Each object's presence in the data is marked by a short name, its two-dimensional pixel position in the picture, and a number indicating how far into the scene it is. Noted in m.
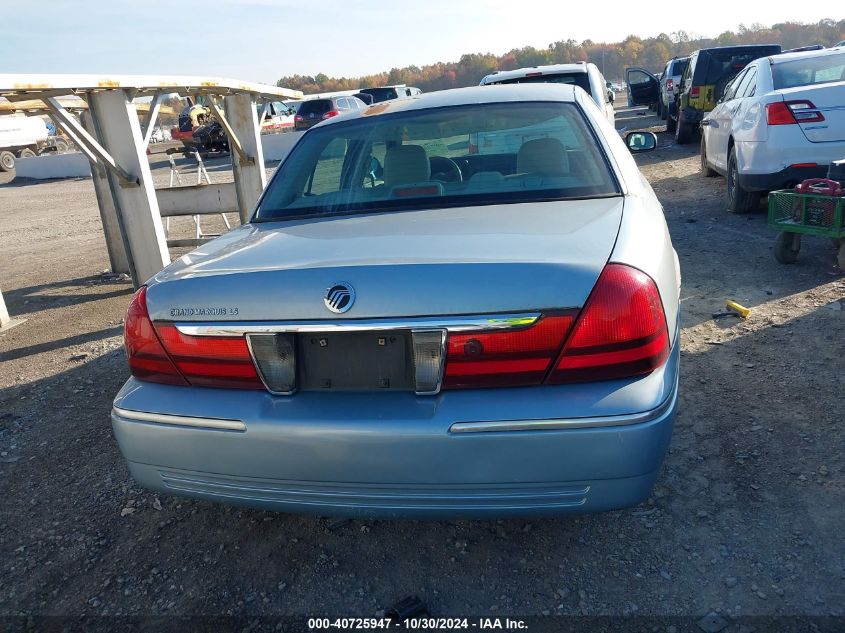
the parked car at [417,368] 1.93
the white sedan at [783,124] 6.06
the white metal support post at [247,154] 7.32
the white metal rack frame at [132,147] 4.91
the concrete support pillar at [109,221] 7.32
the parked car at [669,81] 18.71
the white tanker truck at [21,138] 28.97
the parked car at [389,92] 28.16
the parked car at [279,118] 27.66
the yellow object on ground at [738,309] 4.61
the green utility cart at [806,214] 5.01
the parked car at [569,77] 8.42
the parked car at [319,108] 24.98
